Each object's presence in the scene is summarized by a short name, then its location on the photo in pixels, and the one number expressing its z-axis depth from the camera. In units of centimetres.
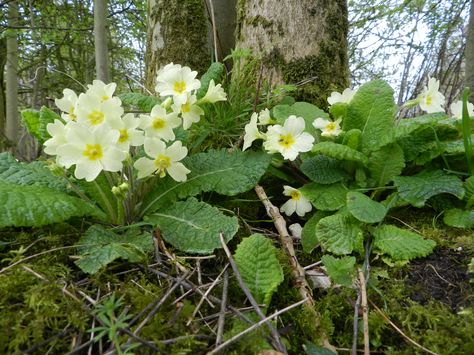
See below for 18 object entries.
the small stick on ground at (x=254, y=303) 14
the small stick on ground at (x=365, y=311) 14
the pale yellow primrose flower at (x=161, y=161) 21
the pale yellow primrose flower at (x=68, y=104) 22
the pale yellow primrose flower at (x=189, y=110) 24
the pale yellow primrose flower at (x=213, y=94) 25
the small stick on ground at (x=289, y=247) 17
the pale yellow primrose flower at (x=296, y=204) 24
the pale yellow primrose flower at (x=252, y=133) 25
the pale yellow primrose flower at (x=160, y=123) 22
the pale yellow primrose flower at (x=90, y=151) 19
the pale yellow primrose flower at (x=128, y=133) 20
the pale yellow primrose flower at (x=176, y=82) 24
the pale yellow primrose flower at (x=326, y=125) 26
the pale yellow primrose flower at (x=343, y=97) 28
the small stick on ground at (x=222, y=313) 14
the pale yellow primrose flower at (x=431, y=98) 28
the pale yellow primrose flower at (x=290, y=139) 24
